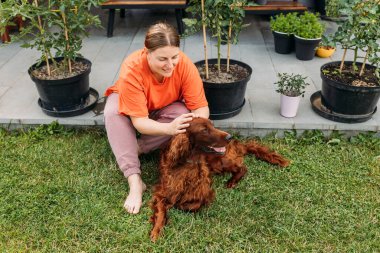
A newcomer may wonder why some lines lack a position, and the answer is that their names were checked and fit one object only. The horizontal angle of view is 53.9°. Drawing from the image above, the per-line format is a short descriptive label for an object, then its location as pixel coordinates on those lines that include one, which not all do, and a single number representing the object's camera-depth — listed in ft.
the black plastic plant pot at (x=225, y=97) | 10.66
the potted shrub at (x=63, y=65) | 10.44
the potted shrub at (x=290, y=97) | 10.96
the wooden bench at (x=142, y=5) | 17.25
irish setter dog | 8.02
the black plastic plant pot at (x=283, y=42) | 15.23
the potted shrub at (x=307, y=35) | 14.44
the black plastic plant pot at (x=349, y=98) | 10.41
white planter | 10.99
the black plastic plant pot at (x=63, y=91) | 10.87
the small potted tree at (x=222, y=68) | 10.16
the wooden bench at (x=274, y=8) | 17.30
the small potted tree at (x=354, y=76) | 9.93
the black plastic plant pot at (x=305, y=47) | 14.52
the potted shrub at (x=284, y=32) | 14.99
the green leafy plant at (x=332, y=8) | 17.92
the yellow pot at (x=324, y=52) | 15.10
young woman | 8.19
